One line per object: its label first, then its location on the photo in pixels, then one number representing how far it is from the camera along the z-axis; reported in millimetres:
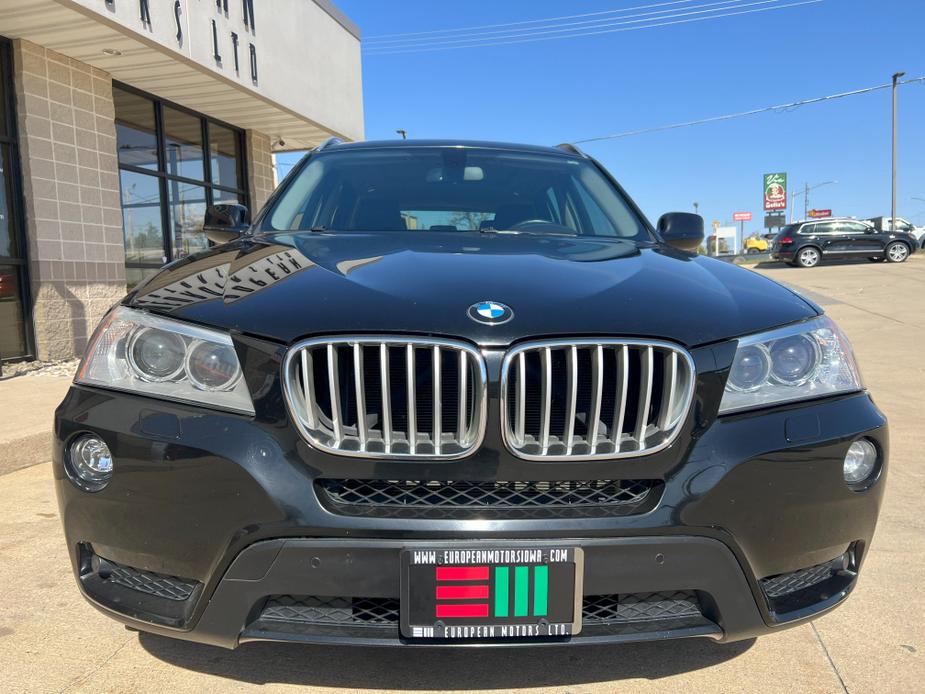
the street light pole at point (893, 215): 30953
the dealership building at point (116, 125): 7273
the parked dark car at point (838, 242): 22406
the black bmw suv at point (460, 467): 1479
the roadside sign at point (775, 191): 49906
